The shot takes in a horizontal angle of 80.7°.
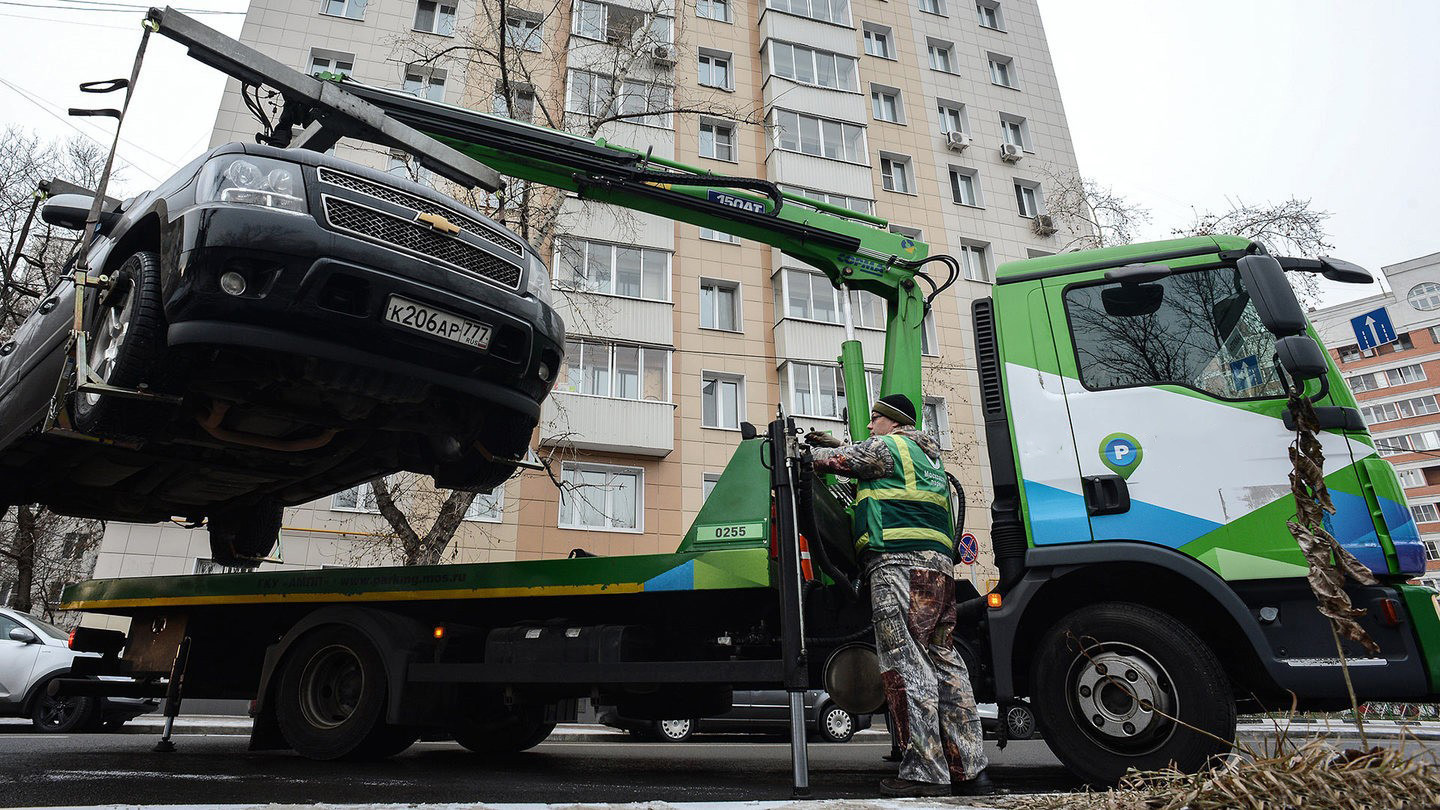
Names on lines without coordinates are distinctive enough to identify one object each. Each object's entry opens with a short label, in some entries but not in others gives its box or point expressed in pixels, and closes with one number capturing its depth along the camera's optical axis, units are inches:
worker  143.8
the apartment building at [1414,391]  2276.1
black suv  145.8
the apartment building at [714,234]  682.2
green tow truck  145.3
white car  334.6
